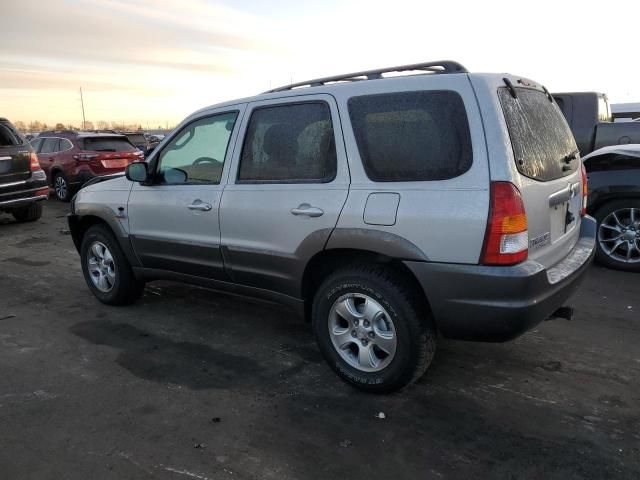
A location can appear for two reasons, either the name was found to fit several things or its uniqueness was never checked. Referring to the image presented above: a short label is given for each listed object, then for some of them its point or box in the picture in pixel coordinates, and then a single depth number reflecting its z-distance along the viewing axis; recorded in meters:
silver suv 2.66
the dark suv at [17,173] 8.63
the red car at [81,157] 12.12
